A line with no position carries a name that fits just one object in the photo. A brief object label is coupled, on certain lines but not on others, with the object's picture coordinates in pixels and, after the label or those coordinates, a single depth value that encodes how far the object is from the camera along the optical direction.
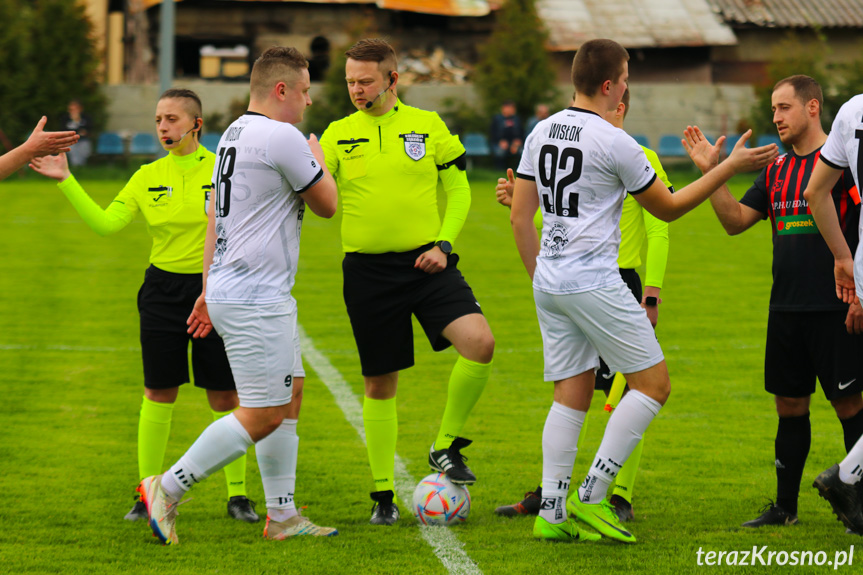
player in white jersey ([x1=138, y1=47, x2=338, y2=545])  9.40
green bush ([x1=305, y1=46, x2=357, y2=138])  56.37
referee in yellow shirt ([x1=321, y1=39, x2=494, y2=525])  10.85
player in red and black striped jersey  10.19
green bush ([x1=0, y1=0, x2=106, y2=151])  54.69
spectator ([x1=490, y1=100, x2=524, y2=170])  52.94
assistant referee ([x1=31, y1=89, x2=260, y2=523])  10.95
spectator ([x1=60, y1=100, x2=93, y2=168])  52.59
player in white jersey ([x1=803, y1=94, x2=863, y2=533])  9.27
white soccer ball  10.50
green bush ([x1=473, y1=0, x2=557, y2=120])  57.56
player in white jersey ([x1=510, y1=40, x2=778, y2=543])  9.42
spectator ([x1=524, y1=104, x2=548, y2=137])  51.94
